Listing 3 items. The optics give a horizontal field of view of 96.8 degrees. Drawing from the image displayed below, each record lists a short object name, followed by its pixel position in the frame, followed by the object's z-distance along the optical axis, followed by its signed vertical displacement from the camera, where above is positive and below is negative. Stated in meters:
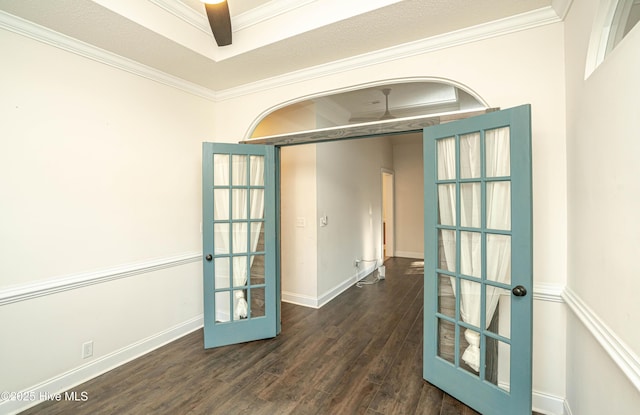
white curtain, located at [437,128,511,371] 1.90 -0.10
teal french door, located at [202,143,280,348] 2.94 -0.40
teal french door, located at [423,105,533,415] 1.80 -0.40
